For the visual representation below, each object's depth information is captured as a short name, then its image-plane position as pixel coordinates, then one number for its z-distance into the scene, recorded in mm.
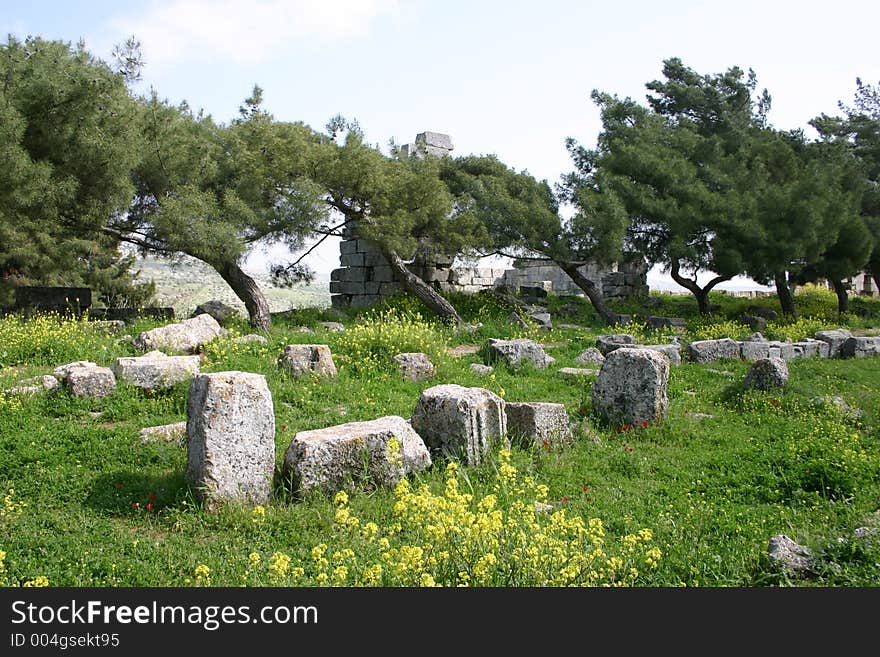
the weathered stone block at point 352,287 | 21500
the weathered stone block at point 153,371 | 9297
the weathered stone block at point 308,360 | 10461
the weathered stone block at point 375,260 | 20984
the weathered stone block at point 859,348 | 16438
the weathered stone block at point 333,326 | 16084
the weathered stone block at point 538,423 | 8016
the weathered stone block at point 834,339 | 16703
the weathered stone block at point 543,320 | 18172
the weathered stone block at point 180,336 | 11633
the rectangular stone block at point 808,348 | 15906
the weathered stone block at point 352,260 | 21441
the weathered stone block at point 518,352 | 12531
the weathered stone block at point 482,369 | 11666
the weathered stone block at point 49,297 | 17156
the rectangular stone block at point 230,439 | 6066
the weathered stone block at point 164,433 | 7621
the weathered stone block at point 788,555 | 4883
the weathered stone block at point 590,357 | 13485
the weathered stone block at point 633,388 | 9086
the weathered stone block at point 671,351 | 13938
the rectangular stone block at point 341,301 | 21922
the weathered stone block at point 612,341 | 14562
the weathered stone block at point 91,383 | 8914
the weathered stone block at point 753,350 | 15023
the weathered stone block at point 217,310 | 16344
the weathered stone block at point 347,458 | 6316
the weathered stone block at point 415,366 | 10938
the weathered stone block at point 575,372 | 11695
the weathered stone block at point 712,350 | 14539
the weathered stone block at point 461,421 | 7227
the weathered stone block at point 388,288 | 20828
